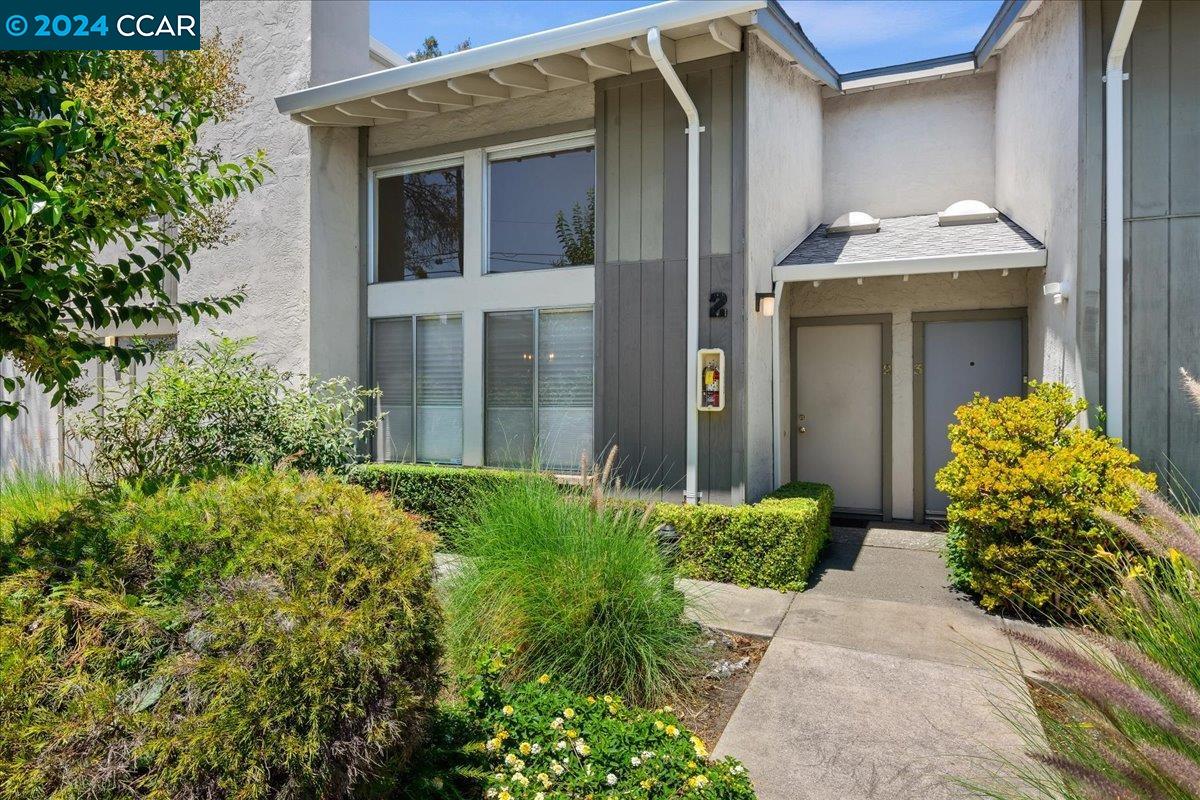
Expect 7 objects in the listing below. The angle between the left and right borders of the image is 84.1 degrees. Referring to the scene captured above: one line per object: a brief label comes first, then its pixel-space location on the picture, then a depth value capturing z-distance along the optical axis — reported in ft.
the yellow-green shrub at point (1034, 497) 15.15
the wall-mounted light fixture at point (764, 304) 21.88
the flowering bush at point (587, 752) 8.04
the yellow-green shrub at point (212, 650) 5.76
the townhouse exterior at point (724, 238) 17.10
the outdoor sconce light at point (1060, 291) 18.67
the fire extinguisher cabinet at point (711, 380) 20.72
